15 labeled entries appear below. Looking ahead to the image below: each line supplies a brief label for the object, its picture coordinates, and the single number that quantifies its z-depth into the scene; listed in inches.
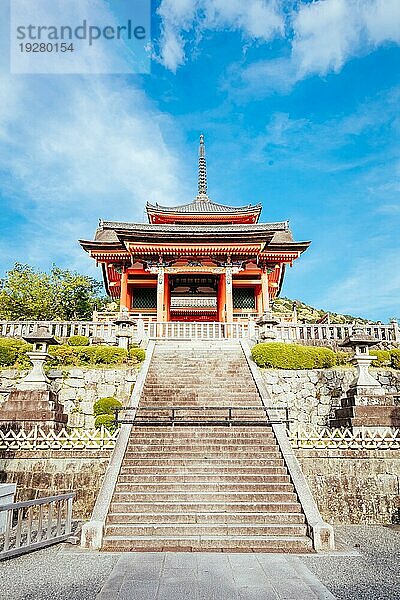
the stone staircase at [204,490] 288.7
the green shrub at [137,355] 611.0
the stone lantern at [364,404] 444.8
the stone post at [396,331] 698.3
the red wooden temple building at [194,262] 913.5
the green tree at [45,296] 1087.6
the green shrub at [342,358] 619.5
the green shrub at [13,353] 599.2
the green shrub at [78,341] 665.0
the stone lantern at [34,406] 442.6
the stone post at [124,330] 660.7
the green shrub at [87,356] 606.2
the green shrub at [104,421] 496.7
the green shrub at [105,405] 537.0
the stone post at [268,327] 677.3
